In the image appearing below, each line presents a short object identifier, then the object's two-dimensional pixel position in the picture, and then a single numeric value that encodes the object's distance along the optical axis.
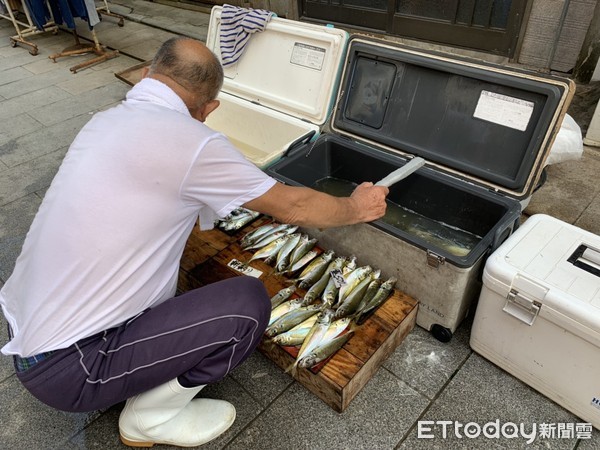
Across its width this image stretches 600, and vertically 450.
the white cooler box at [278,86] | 3.28
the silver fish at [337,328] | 2.30
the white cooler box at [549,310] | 1.88
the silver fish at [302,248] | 2.79
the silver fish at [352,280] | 2.54
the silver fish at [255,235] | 2.95
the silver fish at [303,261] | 2.75
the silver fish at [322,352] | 2.19
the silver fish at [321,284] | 2.58
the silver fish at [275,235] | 2.93
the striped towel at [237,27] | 3.60
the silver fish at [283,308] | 2.44
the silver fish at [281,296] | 2.55
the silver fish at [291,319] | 2.37
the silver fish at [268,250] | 2.86
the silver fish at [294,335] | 2.30
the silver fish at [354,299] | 2.46
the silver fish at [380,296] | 2.42
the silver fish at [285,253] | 2.76
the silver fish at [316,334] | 2.25
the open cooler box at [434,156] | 2.35
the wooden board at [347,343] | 2.17
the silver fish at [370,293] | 2.46
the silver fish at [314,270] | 2.67
